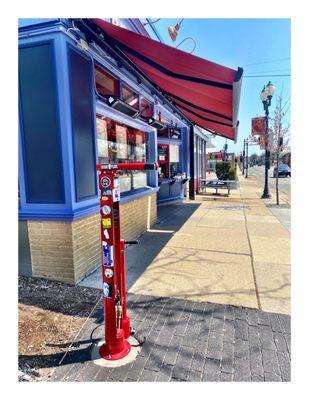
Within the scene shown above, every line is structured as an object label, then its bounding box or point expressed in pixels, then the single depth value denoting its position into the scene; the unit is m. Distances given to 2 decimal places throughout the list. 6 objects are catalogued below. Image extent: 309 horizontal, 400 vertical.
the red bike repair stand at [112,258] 2.20
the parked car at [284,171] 30.97
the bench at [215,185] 14.07
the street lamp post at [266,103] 11.05
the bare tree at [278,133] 11.07
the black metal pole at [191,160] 12.01
